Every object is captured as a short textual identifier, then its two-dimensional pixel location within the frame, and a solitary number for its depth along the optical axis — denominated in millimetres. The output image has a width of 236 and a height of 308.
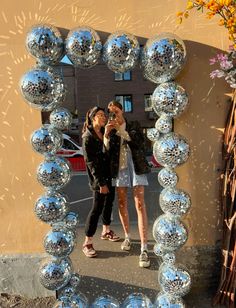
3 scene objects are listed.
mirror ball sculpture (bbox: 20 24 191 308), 1727
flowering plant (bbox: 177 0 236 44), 1592
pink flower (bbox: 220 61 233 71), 1800
